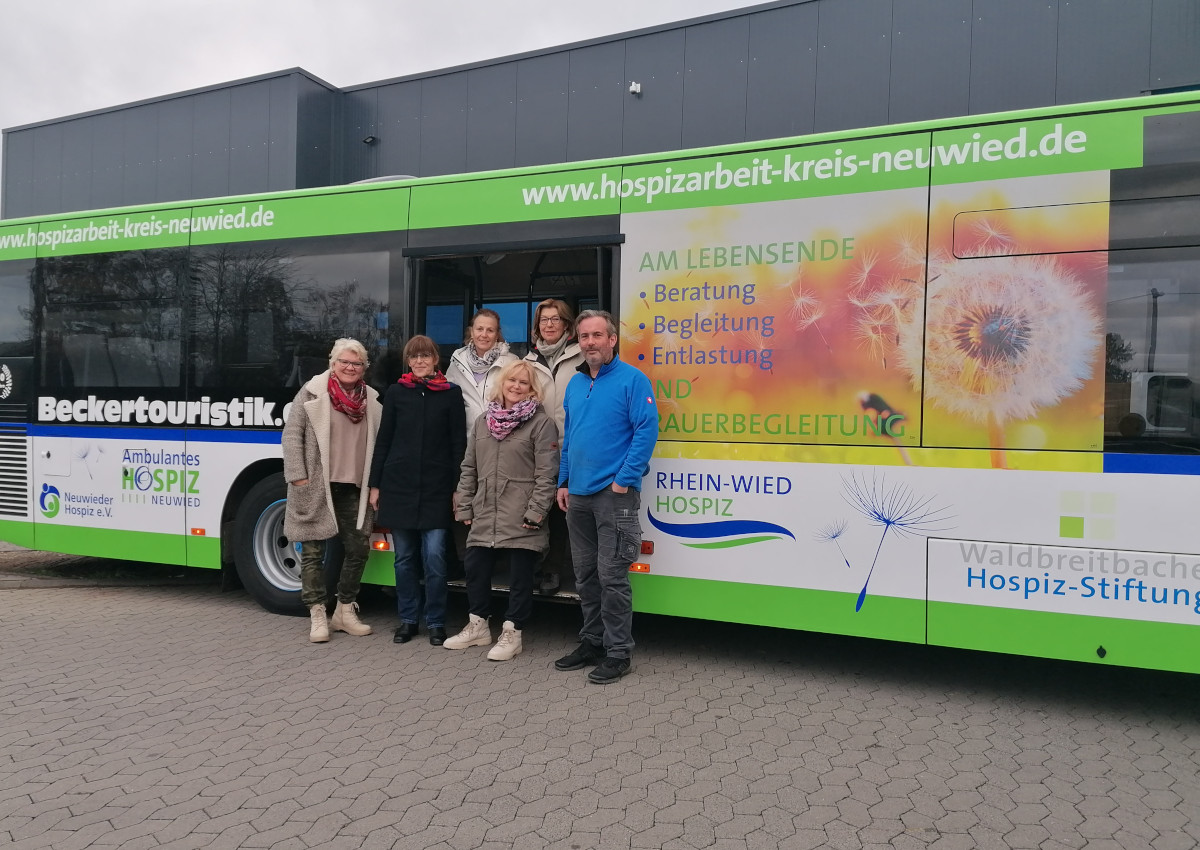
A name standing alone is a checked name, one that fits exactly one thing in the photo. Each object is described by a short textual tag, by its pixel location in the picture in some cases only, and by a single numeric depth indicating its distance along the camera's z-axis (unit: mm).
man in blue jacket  4492
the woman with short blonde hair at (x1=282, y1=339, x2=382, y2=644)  5262
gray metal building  9789
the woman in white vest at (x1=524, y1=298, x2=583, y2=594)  5035
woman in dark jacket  5141
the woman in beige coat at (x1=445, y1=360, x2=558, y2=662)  4852
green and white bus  3908
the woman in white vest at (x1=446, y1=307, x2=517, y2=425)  5219
